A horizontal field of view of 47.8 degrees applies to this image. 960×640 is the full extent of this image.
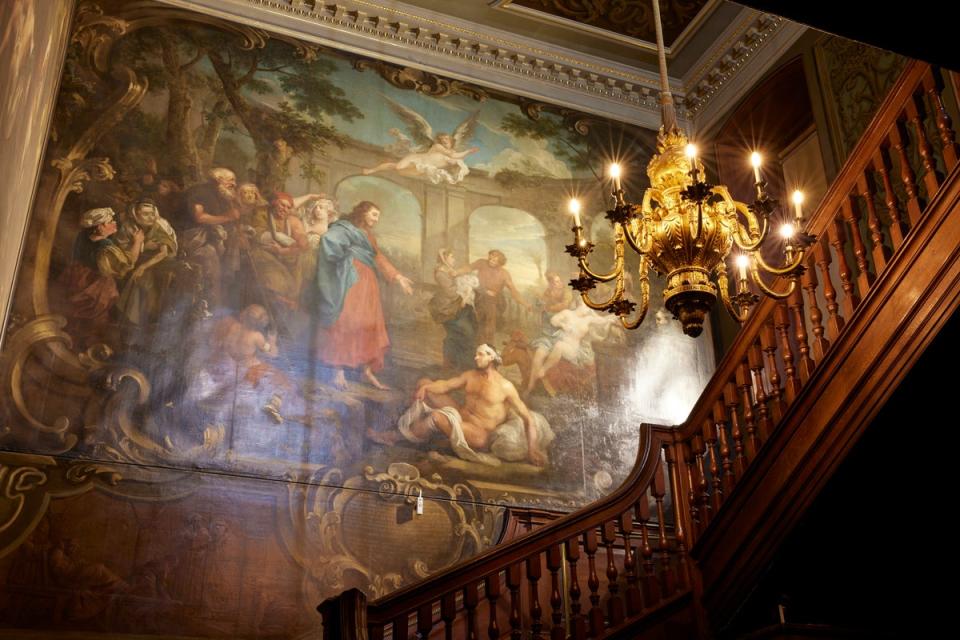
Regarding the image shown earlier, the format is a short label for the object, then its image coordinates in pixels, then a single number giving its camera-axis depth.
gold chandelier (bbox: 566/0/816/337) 5.38
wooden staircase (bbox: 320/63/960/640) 4.95
